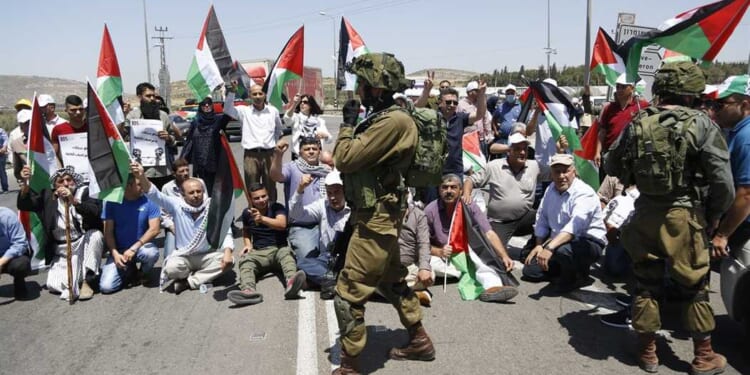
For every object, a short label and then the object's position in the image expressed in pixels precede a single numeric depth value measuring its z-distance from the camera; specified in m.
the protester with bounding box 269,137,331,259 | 6.11
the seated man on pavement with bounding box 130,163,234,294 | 5.81
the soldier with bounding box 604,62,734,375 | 3.64
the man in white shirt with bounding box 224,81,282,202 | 7.88
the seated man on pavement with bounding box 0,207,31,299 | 5.65
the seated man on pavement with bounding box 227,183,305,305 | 5.83
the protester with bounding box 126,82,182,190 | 7.61
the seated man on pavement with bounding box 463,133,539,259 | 6.66
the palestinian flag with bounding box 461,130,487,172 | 7.59
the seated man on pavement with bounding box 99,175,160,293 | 5.92
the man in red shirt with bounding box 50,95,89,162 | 6.59
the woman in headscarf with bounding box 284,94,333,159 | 8.43
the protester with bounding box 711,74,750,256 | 3.87
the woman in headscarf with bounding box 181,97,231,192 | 7.76
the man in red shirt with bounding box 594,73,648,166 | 6.62
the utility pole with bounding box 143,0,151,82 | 38.19
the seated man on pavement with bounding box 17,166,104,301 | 5.84
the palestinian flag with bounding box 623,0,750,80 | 5.30
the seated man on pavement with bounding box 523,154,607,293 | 5.60
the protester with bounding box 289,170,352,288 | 5.79
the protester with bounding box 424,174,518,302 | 5.63
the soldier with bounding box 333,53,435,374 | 3.64
